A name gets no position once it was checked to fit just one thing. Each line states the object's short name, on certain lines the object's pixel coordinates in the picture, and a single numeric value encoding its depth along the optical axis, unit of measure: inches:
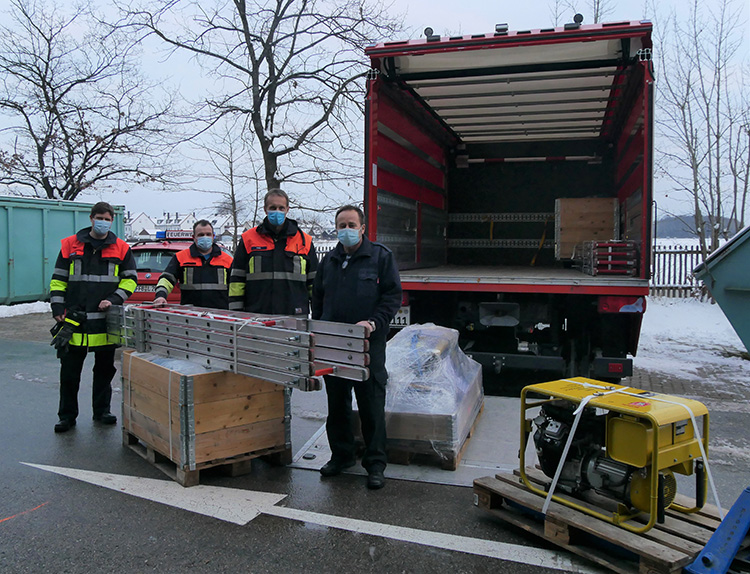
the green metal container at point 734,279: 104.9
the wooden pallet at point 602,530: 108.7
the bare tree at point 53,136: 718.5
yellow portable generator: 114.7
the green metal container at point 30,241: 581.6
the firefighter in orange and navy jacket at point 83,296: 204.7
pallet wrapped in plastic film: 171.3
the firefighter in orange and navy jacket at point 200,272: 221.8
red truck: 233.9
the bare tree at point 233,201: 721.4
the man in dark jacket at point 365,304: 160.4
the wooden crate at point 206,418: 156.6
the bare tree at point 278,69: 590.9
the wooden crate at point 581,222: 337.1
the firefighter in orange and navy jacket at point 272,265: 187.6
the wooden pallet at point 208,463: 159.8
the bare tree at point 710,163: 514.6
